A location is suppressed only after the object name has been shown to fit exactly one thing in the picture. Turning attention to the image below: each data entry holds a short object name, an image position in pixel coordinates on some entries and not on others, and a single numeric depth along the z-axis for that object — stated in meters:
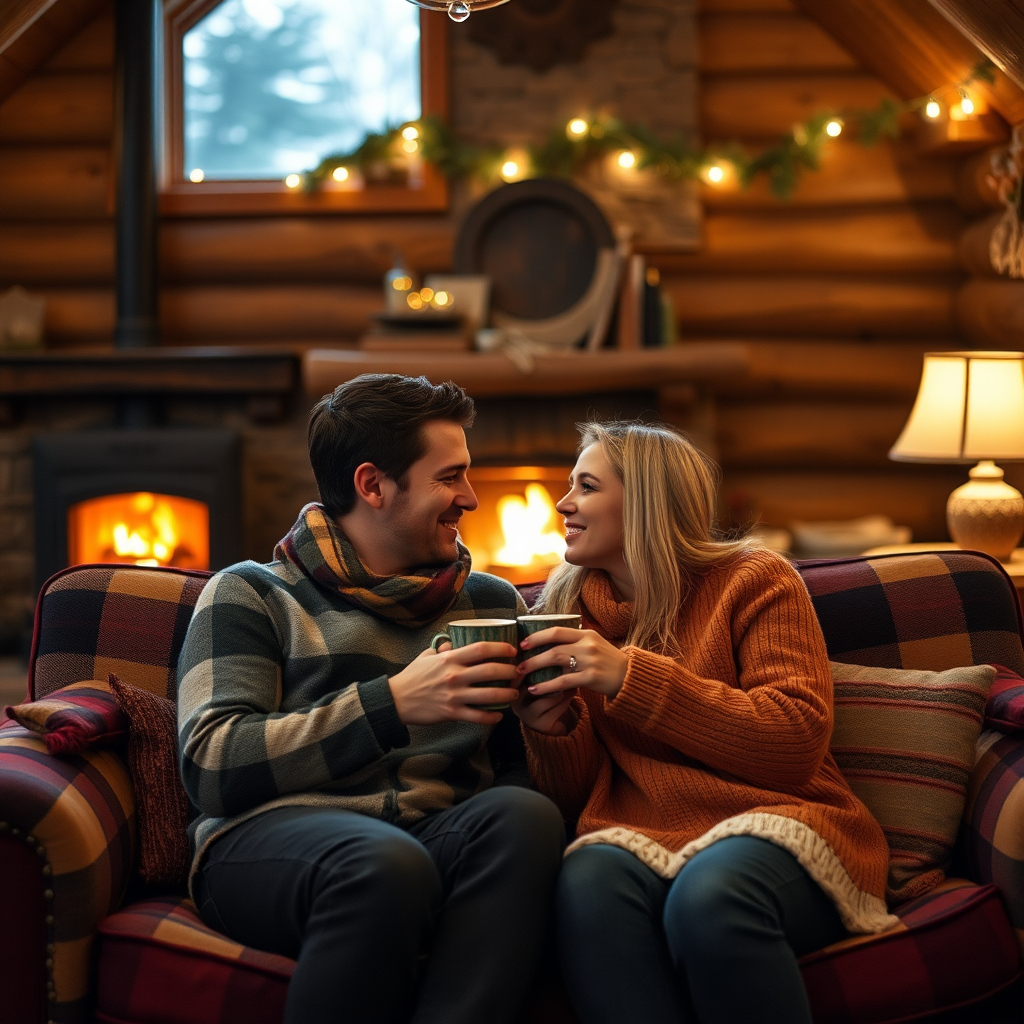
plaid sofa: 1.59
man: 1.51
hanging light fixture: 1.79
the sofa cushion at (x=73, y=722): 1.76
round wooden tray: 4.45
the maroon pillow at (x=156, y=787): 1.82
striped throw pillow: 1.85
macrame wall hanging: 3.85
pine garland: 4.44
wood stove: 4.38
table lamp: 3.20
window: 4.79
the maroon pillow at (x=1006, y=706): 1.87
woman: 1.53
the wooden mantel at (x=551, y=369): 4.12
